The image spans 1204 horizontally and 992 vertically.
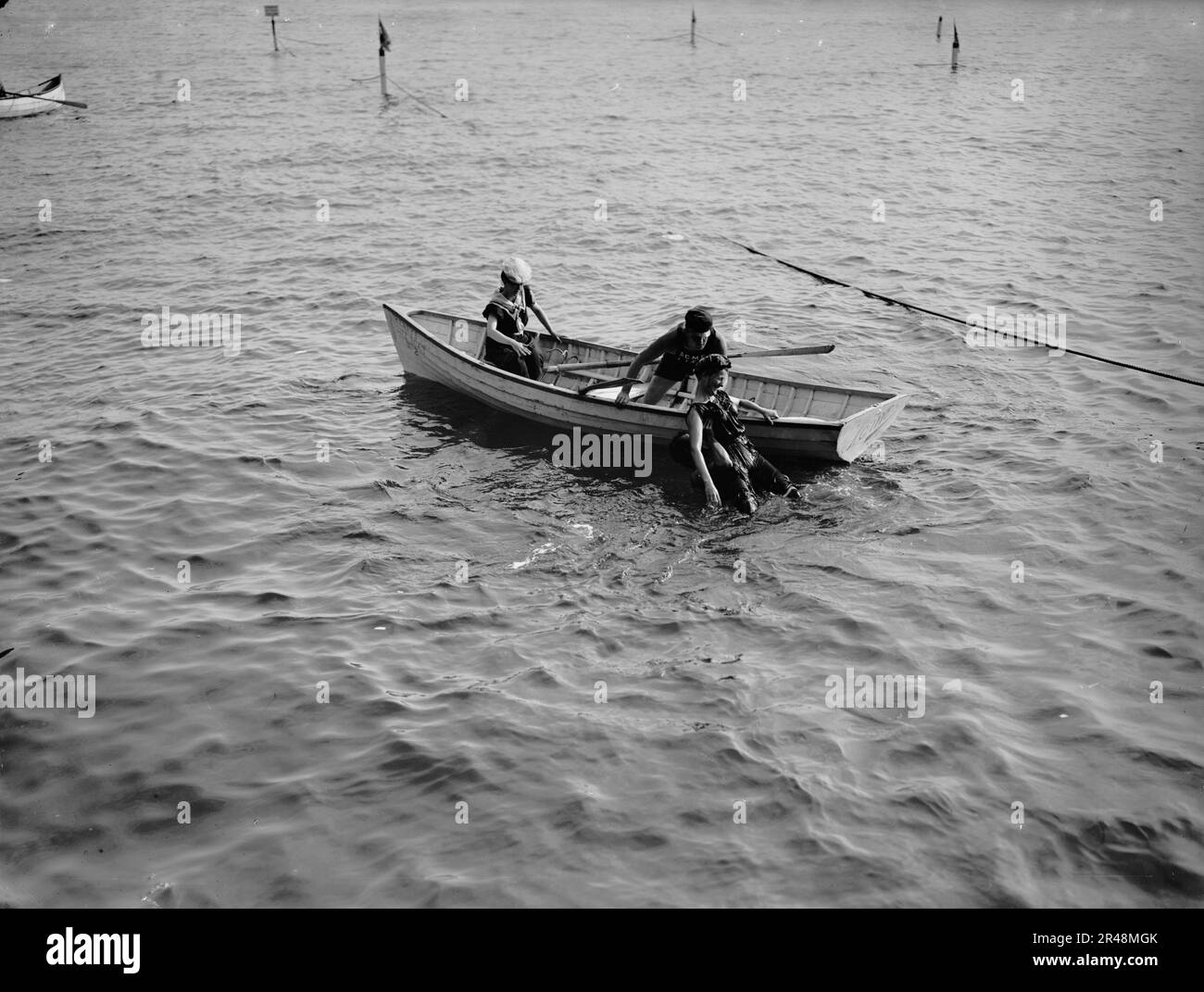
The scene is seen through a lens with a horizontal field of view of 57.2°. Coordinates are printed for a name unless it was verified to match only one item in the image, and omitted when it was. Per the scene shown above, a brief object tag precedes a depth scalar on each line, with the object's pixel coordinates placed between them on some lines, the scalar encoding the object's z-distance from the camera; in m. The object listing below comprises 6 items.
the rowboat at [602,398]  12.30
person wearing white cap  14.04
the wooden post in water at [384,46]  39.16
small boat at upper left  34.97
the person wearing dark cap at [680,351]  12.14
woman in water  11.94
